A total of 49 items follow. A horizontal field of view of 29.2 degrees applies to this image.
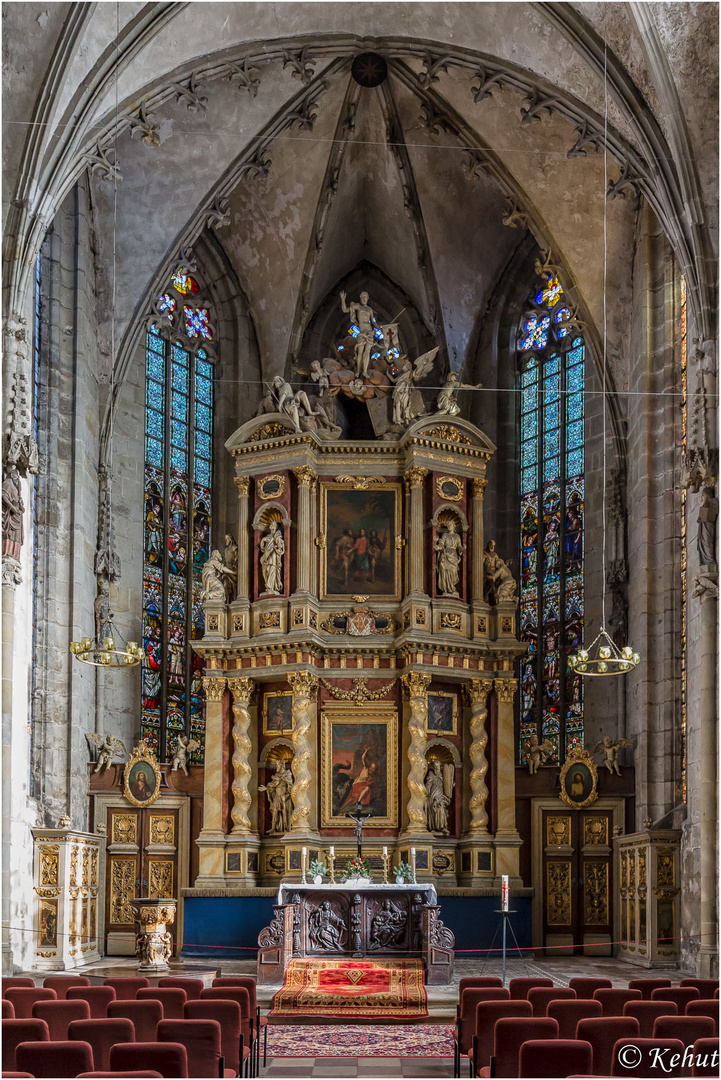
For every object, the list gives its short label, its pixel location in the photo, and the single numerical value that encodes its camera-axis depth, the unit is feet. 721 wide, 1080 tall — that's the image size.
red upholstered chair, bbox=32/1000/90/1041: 31.68
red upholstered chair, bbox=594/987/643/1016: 34.17
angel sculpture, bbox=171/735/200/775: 81.56
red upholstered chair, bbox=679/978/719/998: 36.00
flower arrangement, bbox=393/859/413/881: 69.10
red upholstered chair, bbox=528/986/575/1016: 34.96
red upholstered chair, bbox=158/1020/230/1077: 28.58
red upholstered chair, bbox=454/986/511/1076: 36.99
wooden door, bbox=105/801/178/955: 78.48
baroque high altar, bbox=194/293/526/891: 78.43
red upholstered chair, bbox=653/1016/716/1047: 27.68
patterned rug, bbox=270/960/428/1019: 51.11
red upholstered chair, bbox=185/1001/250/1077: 32.19
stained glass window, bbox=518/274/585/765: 88.84
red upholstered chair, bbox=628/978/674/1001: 37.50
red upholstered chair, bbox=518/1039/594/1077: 25.72
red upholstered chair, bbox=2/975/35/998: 36.77
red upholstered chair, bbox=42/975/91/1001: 38.32
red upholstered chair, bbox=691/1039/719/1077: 25.67
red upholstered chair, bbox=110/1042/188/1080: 25.18
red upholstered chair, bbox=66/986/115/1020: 34.65
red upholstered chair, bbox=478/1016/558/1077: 29.12
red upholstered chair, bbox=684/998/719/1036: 31.40
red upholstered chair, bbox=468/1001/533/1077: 33.27
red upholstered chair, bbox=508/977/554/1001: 37.19
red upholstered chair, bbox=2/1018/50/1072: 27.53
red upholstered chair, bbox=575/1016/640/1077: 28.51
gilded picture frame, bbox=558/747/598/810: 79.71
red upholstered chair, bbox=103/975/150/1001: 36.42
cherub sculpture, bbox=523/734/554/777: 81.71
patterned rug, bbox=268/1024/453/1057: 42.98
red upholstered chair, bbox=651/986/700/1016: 35.17
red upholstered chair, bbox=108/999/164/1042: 31.48
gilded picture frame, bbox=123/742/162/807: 79.82
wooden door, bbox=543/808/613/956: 78.84
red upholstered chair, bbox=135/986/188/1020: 34.22
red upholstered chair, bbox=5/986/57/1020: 34.07
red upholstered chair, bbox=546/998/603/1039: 32.19
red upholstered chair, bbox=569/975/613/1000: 37.35
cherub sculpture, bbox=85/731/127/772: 79.46
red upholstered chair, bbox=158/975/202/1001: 36.47
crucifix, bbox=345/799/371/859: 68.54
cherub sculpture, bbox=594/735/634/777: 79.10
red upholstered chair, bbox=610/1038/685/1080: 26.66
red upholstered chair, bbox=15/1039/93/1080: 25.62
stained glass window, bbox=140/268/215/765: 89.45
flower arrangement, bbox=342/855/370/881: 68.80
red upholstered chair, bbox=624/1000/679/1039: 31.35
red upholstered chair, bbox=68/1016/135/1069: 28.07
